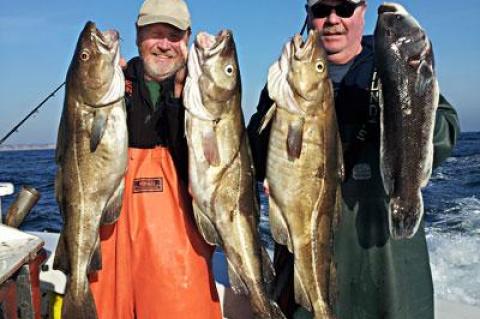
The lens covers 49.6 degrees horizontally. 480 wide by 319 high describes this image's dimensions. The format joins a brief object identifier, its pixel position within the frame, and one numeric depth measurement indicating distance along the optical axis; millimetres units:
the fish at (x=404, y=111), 2633
